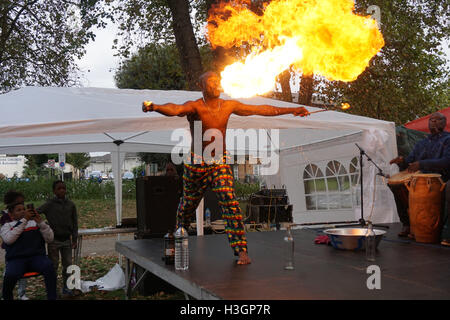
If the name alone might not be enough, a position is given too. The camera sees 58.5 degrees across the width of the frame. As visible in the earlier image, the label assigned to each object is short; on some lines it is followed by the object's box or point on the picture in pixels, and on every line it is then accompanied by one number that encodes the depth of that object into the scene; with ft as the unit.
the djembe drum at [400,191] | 17.62
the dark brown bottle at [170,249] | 12.33
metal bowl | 14.55
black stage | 9.05
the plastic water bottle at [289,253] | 11.53
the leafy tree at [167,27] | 31.01
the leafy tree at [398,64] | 42.98
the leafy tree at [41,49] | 44.65
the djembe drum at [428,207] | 15.85
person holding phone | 15.10
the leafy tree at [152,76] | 61.05
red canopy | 28.45
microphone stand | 20.45
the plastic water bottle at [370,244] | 12.42
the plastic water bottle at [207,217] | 24.91
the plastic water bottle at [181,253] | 11.57
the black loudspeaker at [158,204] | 20.29
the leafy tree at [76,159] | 129.42
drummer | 16.38
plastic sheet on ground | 19.72
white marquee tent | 16.65
